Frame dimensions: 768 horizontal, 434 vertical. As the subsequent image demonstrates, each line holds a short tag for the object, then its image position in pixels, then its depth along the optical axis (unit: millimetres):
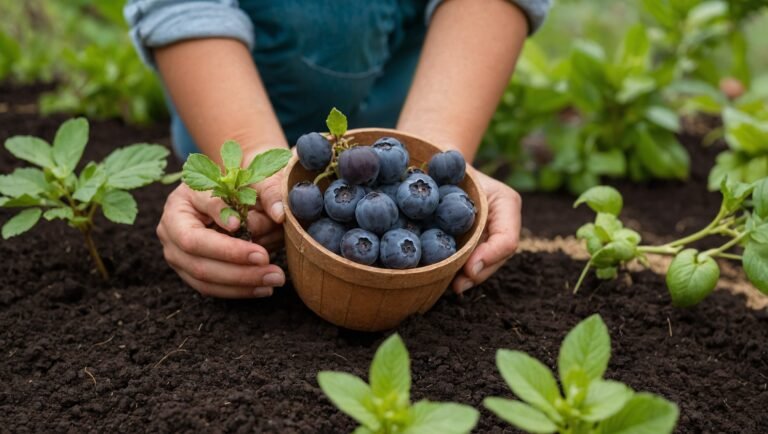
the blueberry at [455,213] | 879
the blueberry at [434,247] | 875
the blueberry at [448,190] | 898
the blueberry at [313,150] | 885
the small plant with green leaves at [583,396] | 746
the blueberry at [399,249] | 855
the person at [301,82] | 927
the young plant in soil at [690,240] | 958
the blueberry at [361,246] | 856
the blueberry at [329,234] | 871
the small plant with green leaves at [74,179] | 969
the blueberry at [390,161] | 877
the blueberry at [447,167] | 902
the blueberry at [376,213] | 852
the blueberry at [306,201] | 869
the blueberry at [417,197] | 867
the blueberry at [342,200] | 863
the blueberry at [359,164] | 859
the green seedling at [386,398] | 748
